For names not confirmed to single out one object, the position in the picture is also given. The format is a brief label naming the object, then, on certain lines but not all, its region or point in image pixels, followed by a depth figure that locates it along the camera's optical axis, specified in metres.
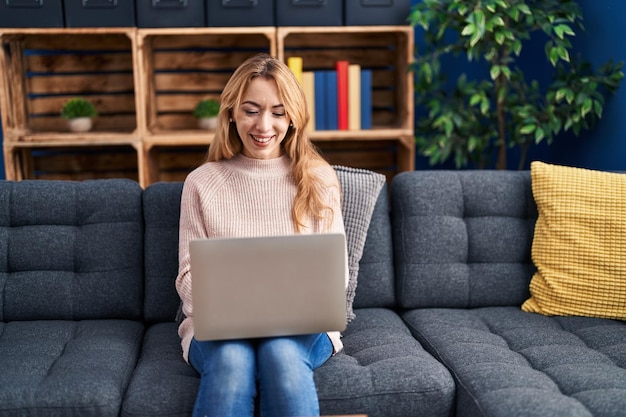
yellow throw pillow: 1.85
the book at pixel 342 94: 2.91
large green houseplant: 2.61
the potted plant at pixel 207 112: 3.02
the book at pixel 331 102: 2.91
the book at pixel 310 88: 2.89
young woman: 1.66
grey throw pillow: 1.89
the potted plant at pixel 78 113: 3.00
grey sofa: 1.54
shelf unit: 2.93
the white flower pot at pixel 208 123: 3.05
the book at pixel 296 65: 2.88
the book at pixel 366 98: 2.96
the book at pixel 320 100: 2.91
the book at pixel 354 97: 2.93
